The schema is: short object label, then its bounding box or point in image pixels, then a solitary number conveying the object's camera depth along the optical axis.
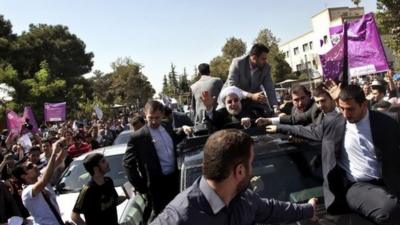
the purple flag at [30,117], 13.94
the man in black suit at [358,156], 3.67
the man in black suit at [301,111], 5.07
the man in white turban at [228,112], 5.01
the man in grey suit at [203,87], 6.65
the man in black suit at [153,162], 4.87
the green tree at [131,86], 74.69
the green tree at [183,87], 43.71
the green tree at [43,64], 34.16
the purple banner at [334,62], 7.56
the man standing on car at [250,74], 6.12
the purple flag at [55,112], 20.09
